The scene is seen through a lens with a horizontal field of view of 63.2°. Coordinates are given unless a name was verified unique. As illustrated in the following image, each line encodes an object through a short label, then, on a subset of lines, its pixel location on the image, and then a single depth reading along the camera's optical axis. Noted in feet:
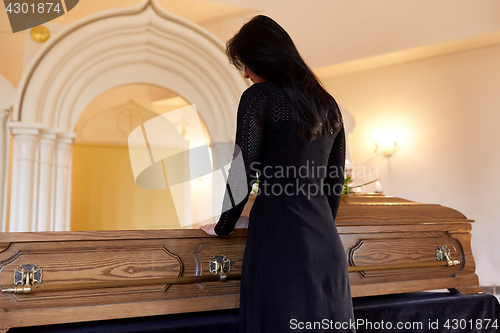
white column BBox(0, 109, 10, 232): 12.33
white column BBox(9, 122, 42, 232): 11.87
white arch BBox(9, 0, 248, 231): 12.19
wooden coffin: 4.22
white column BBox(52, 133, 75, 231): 12.92
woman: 4.11
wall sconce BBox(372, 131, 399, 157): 17.74
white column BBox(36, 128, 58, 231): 12.34
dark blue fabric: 4.51
